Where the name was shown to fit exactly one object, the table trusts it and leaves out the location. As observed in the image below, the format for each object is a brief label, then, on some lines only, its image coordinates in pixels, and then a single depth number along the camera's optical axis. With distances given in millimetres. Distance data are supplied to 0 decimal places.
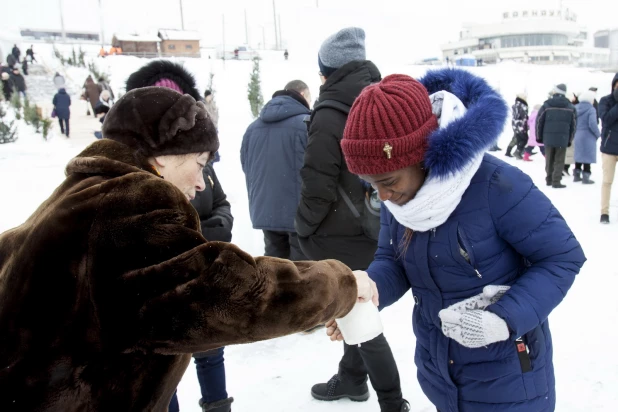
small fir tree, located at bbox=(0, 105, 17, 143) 12637
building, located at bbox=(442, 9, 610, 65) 67938
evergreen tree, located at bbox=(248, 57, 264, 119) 18400
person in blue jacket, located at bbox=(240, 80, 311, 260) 3686
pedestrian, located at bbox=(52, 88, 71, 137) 15248
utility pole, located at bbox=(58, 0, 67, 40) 46906
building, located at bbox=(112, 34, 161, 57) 37750
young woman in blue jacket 1506
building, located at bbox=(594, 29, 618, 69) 81875
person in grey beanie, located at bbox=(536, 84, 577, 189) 8742
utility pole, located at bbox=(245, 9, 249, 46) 70250
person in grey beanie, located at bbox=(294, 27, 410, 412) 2840
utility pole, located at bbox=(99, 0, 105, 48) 46475
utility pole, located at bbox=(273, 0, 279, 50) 55719
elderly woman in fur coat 1160
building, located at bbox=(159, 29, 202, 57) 41406
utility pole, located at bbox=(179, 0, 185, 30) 57478
